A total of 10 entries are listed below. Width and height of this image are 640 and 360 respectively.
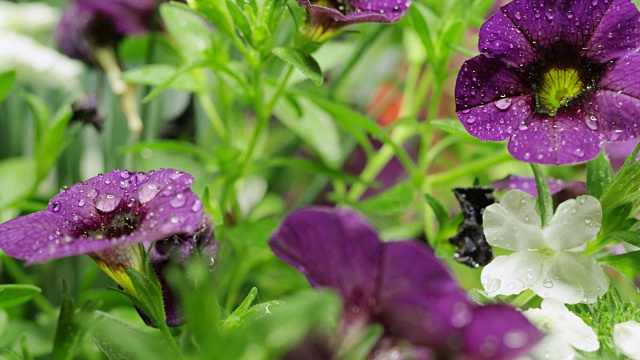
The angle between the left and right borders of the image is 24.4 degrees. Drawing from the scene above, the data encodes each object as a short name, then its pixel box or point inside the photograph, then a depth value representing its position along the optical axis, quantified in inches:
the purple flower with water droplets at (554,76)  9.4
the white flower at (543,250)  9.1
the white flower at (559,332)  8.7
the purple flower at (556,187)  10.1
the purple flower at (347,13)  9.7
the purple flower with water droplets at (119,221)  8.7
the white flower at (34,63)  12.7
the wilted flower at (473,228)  10.0
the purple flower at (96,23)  13.0
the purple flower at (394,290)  8.0
